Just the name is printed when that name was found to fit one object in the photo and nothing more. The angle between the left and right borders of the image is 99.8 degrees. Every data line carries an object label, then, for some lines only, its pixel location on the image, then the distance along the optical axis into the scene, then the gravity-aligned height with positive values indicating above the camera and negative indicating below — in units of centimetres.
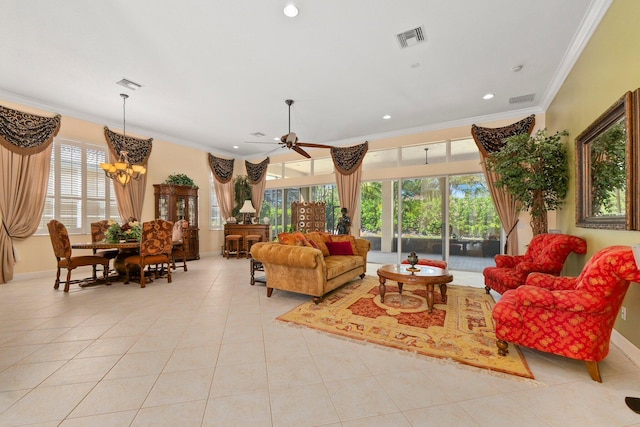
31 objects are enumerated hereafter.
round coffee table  325 -76
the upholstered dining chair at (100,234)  500 -29
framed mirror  226 +44
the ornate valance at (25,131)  459 +158
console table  790 -38
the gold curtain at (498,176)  516 +80
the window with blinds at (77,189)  525 +62
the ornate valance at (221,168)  805 +151
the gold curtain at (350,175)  678 +105
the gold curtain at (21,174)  460 +80
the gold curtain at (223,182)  812 +110
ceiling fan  452 +128
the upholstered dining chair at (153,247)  445 -49
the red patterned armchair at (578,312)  186 -75
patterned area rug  232 -119
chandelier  464 +88
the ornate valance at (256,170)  841 +147
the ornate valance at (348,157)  677 +150
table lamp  814 +26
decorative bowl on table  364 -61
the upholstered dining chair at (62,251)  411 -49
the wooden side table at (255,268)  472 -92
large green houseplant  387 +63
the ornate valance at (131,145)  589 +166
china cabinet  671 +29
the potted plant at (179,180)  688 +99
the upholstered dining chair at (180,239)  574 -46
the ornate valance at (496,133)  514 +161
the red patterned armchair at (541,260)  326 -59
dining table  415 -59
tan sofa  359 -75
